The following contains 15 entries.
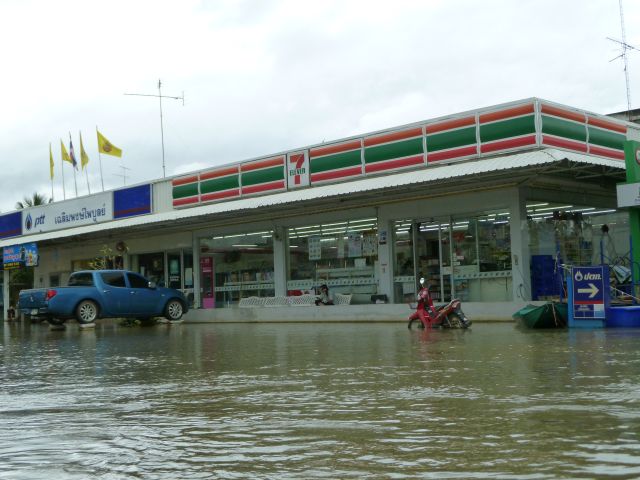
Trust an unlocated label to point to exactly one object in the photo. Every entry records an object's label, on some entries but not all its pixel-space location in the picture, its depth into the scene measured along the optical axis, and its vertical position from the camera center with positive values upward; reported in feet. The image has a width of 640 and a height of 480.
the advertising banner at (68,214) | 110.01 +12.65
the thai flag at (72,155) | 126.62 +23.60
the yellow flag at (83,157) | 125.08 +22.80
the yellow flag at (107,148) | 115.03 +22.47
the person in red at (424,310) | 54.60 -2.08
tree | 187.05 +23.86
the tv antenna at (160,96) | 114.79 +29.85
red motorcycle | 53.72 -2.41
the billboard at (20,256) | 107.04 +5.96
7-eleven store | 62.08 +6.67
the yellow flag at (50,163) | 138.62 +24.47
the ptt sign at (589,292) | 50.34 -1.13
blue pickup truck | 73.20 -0.50
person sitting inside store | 76.07 -1.29
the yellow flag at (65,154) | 127.54 +23.86
